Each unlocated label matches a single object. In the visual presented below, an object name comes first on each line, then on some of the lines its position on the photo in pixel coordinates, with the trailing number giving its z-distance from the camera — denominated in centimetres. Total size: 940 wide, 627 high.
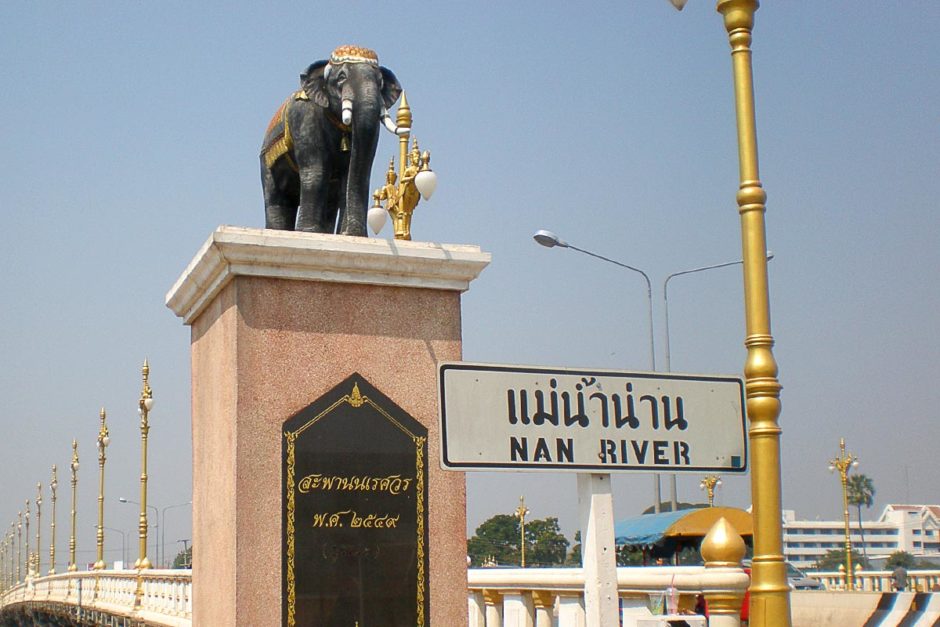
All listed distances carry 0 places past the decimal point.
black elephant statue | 751
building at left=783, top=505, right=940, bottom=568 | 14702
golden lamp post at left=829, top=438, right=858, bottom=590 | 3595
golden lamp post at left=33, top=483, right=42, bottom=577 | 7238
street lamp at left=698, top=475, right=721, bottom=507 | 2556
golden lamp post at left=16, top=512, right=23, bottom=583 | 8538
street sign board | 431
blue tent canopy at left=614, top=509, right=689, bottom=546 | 2080
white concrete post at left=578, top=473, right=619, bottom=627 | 447
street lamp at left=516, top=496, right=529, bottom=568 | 3191
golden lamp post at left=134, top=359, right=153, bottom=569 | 2859
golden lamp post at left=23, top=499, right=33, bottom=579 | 7038
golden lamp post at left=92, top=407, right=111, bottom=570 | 3424
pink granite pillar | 634
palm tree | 11806
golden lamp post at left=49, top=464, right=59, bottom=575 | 6479
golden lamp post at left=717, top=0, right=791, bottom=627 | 503
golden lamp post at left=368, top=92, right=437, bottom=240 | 859
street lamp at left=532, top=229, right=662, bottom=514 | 2392
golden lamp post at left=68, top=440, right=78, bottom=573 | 4393
